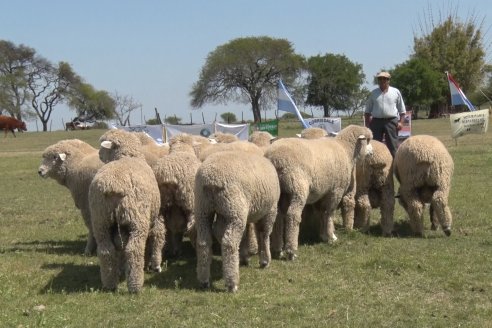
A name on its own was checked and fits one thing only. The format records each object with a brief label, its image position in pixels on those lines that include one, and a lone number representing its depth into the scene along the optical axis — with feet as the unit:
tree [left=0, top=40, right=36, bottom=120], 218.59
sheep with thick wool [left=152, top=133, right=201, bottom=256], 24.84
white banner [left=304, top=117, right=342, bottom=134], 61.93
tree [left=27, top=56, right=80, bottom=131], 235.61
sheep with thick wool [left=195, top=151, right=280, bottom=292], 21.36
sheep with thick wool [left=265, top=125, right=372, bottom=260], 26.35
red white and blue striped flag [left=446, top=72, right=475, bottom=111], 54.54
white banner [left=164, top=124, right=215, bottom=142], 64.75
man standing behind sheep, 36.42
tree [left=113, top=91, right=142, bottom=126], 251.99
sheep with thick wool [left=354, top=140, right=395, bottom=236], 31.83
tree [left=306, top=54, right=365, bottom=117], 216.95
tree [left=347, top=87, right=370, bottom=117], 213.87
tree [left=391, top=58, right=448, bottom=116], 178.60
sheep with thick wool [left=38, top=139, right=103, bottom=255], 28.32
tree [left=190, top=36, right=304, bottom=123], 211.20
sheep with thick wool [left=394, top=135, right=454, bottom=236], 29.71
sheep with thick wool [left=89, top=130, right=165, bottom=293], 21.29
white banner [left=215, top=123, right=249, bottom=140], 66.29
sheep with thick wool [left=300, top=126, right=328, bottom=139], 36.57
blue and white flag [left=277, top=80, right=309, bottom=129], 47.90
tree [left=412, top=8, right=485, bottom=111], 153.48
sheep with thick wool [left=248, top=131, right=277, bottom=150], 36.96
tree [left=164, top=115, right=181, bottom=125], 167.56
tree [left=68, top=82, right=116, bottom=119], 245.86
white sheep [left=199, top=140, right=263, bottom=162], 29.99
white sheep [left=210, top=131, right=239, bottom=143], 38.27
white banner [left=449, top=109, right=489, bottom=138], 52.85
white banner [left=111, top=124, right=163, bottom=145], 64.69
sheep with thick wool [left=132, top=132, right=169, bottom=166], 29.86
